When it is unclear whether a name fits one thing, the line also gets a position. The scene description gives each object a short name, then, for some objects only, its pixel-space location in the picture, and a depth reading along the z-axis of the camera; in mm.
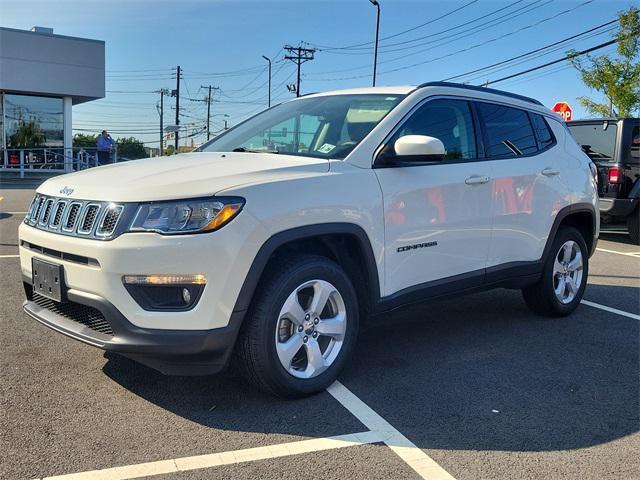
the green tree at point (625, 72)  18672
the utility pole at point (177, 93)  57156
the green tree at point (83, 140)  39425
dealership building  24625
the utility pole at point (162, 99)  78000
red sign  17169
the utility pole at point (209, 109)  85188
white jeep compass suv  3043
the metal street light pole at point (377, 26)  28641
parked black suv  9797
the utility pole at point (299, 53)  54250
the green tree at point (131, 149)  57762
